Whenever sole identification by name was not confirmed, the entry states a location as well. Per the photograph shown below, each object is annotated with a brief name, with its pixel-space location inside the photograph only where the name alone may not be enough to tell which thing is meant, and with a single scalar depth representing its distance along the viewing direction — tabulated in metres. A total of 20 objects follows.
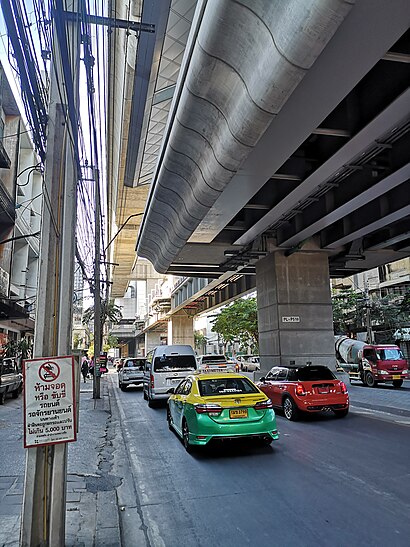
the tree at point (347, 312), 39.78
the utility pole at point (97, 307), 20.08
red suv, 12.30
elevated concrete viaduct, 6.30
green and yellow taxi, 8.35
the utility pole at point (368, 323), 37.22
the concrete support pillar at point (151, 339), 78.94
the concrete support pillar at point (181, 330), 53.00
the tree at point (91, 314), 56.84
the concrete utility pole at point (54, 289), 4.21
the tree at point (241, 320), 42.91
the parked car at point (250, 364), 39.50
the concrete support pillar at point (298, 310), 18.81
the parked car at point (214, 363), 23.62
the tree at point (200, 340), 90.79
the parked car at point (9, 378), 18.11
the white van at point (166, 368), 16.58
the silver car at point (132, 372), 26.28
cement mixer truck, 24.47
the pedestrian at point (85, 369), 36.38
